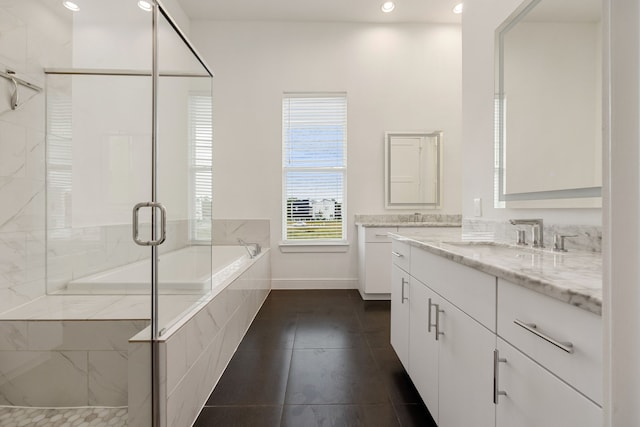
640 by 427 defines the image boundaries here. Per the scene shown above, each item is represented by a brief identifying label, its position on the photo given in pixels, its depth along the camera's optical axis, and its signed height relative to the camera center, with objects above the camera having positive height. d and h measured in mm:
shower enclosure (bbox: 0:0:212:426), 1346 +53
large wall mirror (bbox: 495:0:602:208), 1169 +493
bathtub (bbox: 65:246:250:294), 1489 -353
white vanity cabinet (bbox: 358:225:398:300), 3305 -521
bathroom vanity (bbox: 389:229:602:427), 580 -313
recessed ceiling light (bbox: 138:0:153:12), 1465 +1069
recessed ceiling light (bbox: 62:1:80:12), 1863 +1288
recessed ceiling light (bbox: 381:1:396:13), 3447 +2392
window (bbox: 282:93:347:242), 3855 +594
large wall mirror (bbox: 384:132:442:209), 3771 +535
